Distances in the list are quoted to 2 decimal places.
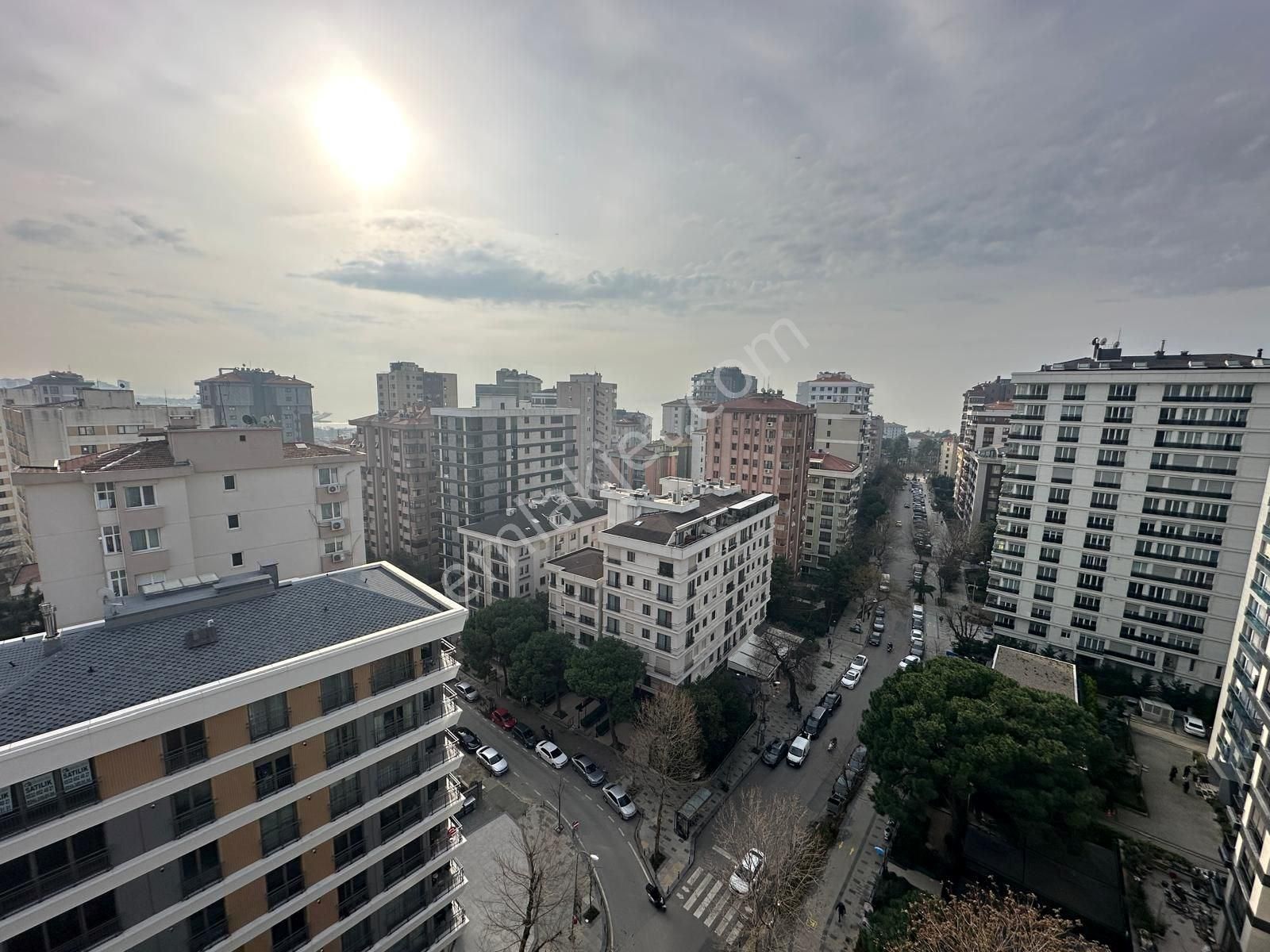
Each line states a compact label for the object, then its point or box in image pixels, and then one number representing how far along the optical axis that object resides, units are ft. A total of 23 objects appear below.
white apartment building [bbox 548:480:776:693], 104.27
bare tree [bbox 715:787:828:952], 58.85
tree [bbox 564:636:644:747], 96.22
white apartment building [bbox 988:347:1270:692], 109.91
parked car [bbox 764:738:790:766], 98.58
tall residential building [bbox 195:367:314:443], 326.44
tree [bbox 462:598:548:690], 111.86
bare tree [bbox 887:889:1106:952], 46.78
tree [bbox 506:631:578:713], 103.91
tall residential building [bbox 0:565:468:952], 36.17
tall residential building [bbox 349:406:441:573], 189.98
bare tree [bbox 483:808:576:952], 59.26
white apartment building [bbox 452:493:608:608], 136.98
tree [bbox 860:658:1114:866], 68.03
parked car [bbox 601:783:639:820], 85.46
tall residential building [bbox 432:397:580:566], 175.94
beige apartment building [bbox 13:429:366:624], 77.41
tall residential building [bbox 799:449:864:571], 191.83
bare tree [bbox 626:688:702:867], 82.84
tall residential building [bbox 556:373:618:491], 301.63
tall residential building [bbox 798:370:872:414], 376.76
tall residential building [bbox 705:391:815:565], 179.93
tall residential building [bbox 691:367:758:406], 427.33
